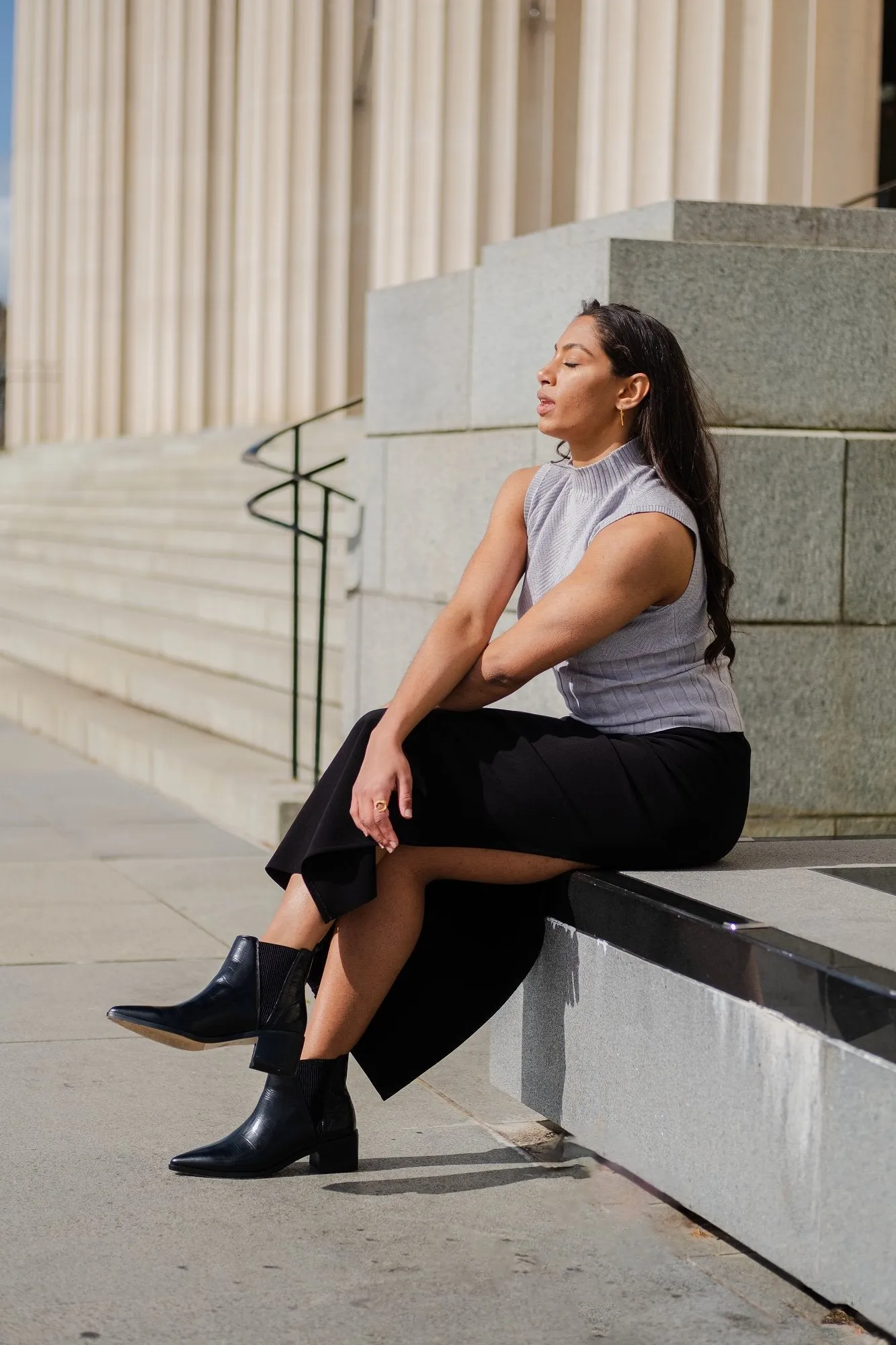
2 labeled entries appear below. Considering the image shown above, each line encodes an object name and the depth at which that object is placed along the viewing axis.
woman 3.78
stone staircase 9.29
